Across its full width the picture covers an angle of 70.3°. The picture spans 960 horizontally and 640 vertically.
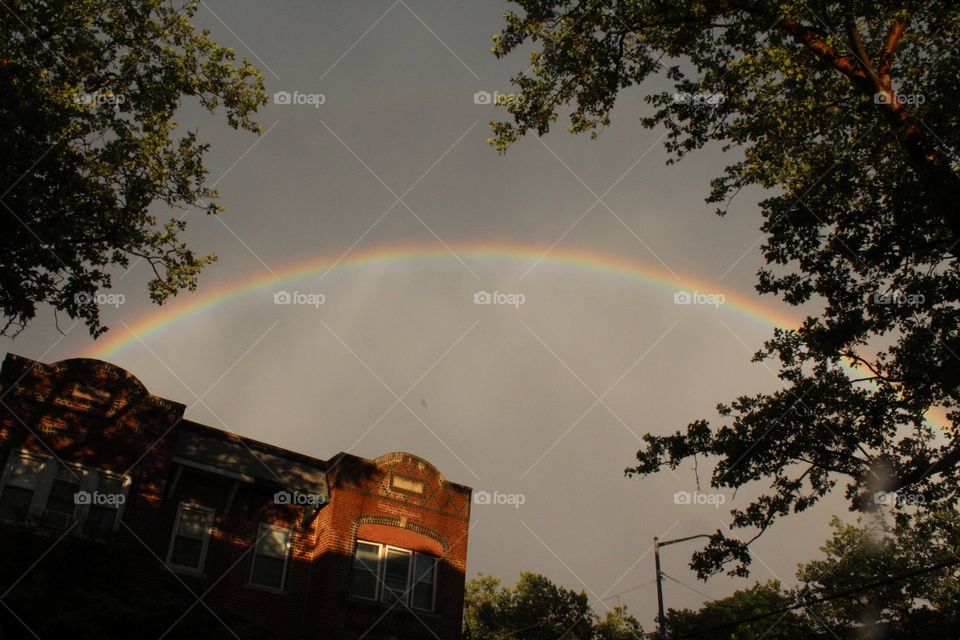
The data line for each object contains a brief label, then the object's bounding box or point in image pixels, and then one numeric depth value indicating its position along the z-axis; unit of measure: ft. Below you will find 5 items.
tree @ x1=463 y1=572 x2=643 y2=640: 215.31
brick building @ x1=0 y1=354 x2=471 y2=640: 55.31
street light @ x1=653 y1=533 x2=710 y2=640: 78.12
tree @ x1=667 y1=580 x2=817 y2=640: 163.63
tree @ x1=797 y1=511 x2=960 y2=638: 129.59
